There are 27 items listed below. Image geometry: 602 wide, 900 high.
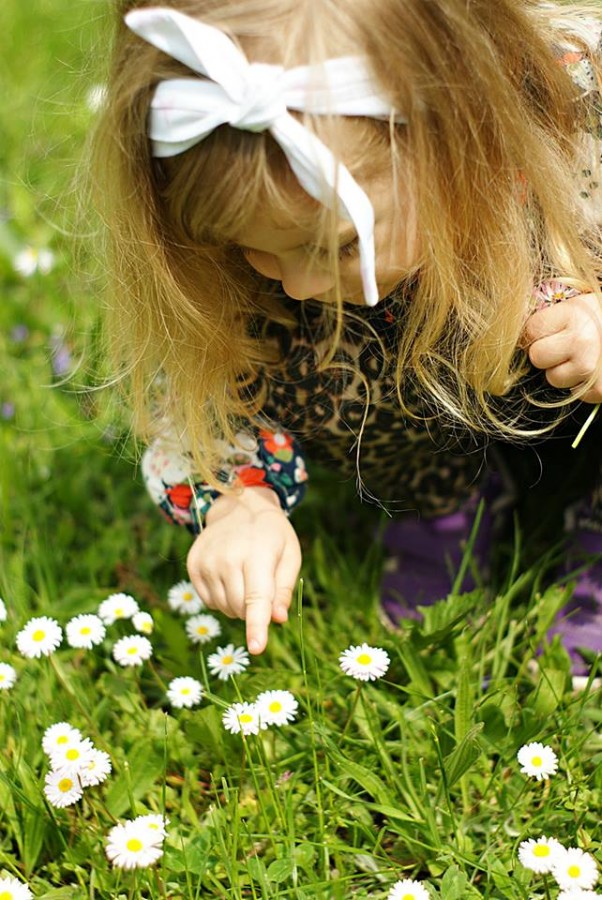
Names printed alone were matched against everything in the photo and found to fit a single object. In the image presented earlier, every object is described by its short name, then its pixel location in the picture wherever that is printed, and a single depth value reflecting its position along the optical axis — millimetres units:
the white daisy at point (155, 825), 1099
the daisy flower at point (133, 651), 1307
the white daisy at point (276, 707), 1165
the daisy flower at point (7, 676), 1239
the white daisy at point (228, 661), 1251
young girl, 1006
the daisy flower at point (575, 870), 1029
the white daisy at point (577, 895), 1003
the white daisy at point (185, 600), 1436
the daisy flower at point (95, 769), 1149
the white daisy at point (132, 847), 1082
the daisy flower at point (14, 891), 1079
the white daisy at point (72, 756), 1153
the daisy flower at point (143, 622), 1347
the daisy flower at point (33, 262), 2084
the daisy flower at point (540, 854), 1042
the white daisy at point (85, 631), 1315
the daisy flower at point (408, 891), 1060
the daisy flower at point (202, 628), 1354
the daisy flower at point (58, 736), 1185
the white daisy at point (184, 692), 1276
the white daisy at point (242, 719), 1148
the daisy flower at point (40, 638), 1256
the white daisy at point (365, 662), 1166
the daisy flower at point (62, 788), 1134
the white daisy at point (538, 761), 1114
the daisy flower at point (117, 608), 1357
